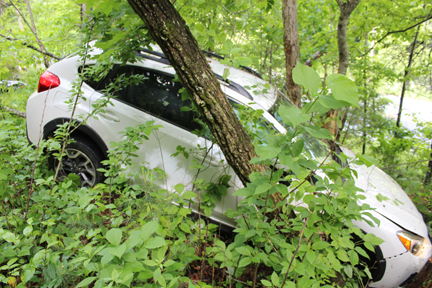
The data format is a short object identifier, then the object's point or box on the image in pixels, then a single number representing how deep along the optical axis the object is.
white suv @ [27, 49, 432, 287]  2.22
